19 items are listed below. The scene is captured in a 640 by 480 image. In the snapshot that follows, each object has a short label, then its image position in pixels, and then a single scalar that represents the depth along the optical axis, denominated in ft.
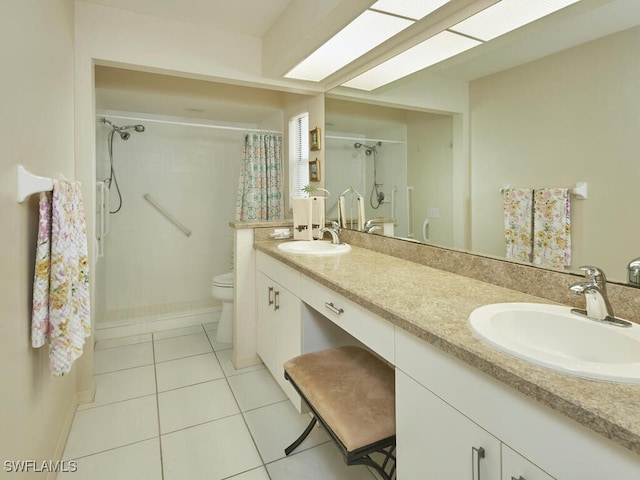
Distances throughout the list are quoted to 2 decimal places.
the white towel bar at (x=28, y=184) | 3.65
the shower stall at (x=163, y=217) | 10.96
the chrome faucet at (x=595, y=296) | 3.01
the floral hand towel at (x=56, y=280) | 3.88
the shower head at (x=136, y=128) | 10.89
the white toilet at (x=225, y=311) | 9.61
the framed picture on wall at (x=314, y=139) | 8.71
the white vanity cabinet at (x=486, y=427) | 1.91
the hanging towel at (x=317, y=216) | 8.34
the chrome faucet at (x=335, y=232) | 7.69
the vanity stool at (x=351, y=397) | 3.61
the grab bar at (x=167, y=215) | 11.53
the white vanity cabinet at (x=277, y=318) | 6.06
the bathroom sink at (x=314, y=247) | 6.49
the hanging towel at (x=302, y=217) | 8.02
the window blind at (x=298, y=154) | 9.35
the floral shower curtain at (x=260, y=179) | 10.15
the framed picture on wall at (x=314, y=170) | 8.80
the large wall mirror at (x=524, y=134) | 3.32
